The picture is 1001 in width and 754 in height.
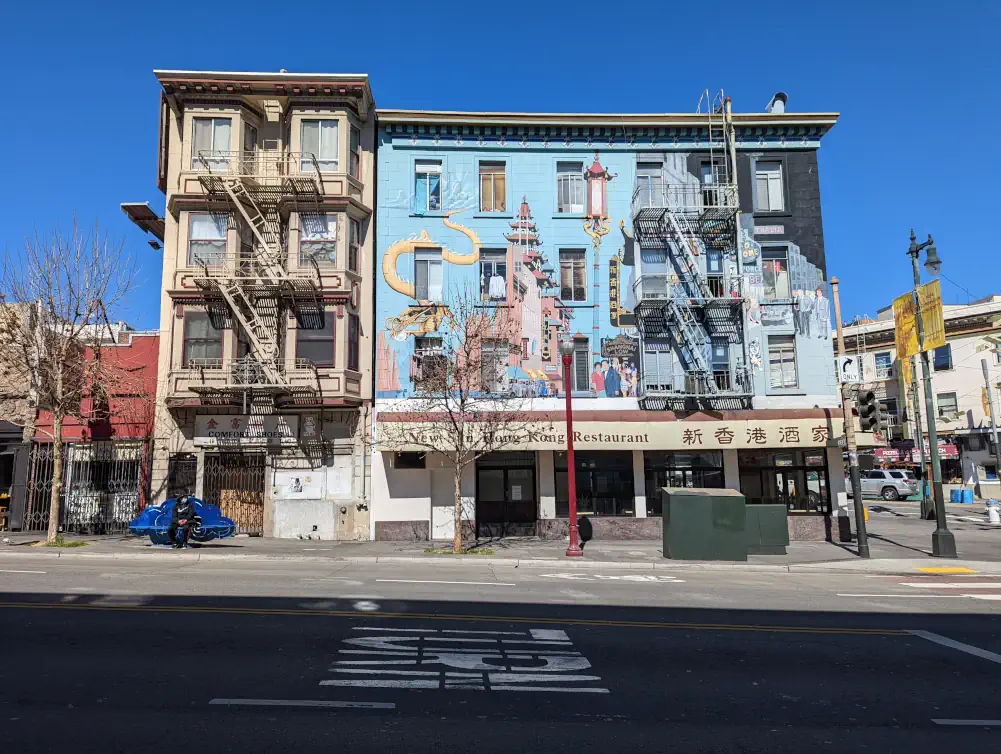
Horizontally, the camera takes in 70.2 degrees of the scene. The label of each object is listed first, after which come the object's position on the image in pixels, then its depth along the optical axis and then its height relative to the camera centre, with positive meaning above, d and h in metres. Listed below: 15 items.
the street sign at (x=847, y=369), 22.49 +2.90
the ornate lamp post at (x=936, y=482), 19.38 -0.63
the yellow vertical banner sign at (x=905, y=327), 20.95 +3.93
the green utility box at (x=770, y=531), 20.08 -1.96
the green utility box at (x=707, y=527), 18.45 -1.69
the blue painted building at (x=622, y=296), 23.80 +5.79
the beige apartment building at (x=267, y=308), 23.38 +5.36
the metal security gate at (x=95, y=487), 23.27 -0.55
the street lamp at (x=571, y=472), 19.52 -0.23
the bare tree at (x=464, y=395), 21.20 +2.16
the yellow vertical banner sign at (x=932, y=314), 19.81 +4.05
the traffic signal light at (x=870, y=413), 18.72 +1.23
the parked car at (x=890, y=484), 44.53 -1.53
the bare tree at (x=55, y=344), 19.92 +3.66
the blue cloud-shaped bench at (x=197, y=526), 20.75 -1.61
